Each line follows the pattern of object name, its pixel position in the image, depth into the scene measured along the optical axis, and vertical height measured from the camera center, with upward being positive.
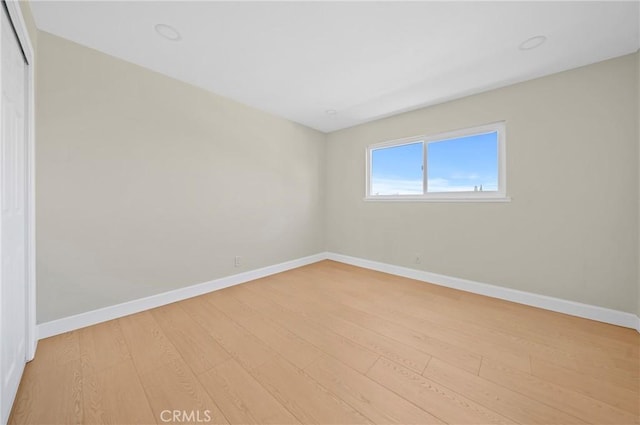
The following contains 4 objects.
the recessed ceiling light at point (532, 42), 1.82 +1.39
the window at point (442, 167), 2.70 +0.63
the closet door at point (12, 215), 1.11 -0.01
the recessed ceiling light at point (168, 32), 1.73 +1.41
